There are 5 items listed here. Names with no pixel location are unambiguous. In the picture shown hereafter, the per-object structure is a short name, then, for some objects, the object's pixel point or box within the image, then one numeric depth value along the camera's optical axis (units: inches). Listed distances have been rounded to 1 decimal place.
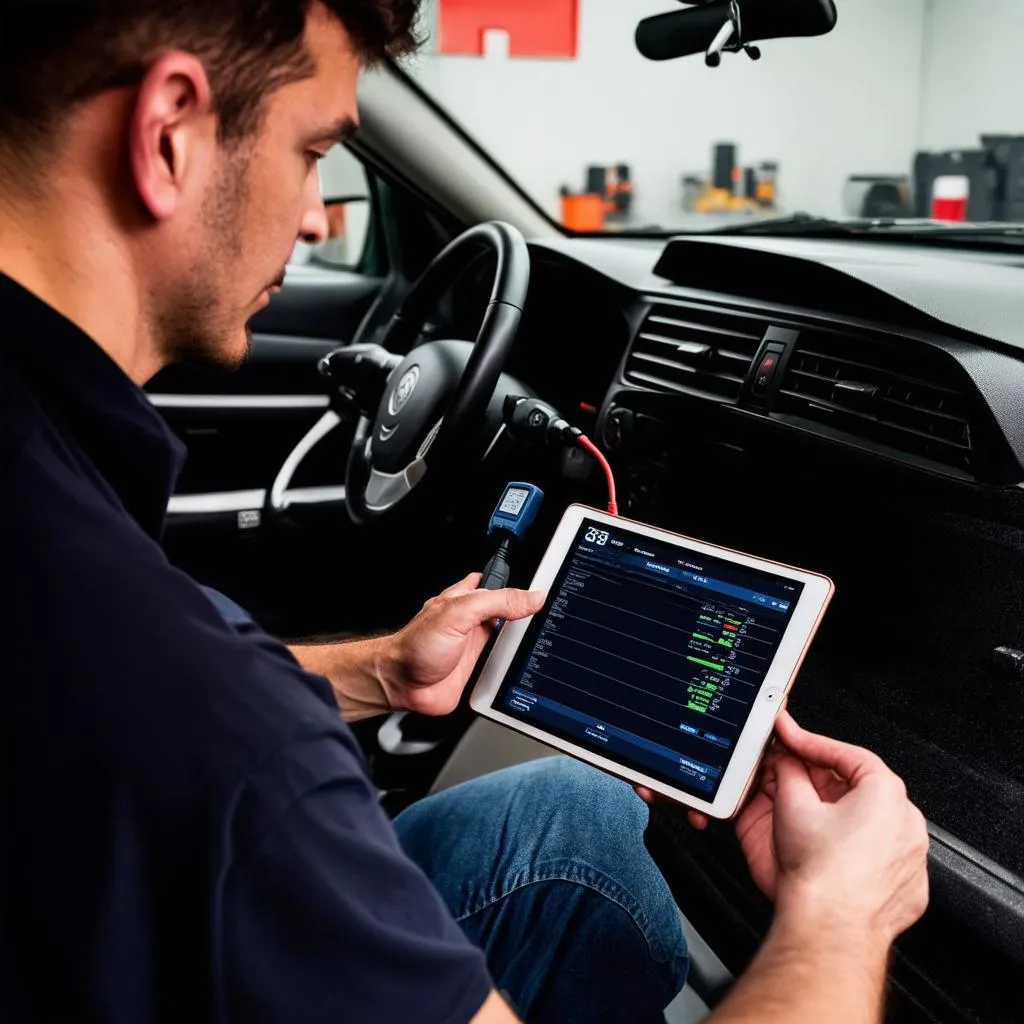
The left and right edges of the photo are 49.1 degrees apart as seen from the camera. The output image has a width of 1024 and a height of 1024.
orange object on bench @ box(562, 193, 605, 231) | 234.9
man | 20.0
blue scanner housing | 47.3
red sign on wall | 234.5
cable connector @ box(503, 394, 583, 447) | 53.8
